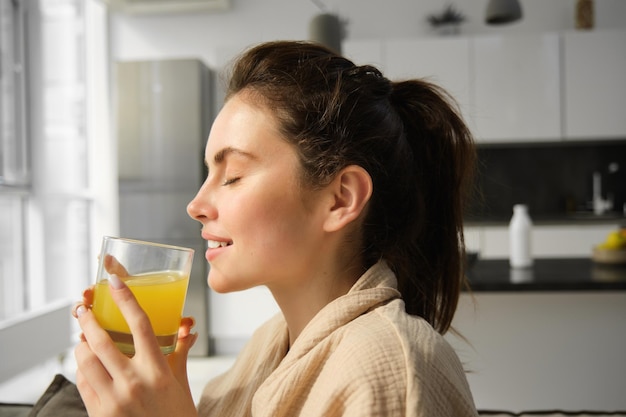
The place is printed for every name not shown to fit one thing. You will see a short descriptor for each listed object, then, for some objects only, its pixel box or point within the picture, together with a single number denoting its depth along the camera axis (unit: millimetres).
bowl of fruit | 2598
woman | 730
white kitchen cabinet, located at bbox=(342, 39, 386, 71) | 4609
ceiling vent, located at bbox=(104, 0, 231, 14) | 4508
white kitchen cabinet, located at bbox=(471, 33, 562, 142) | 4516
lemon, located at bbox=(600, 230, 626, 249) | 2610
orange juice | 816
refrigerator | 4488
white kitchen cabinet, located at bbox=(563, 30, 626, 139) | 4469
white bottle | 2594
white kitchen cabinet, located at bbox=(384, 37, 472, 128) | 4555
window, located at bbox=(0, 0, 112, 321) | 3984
